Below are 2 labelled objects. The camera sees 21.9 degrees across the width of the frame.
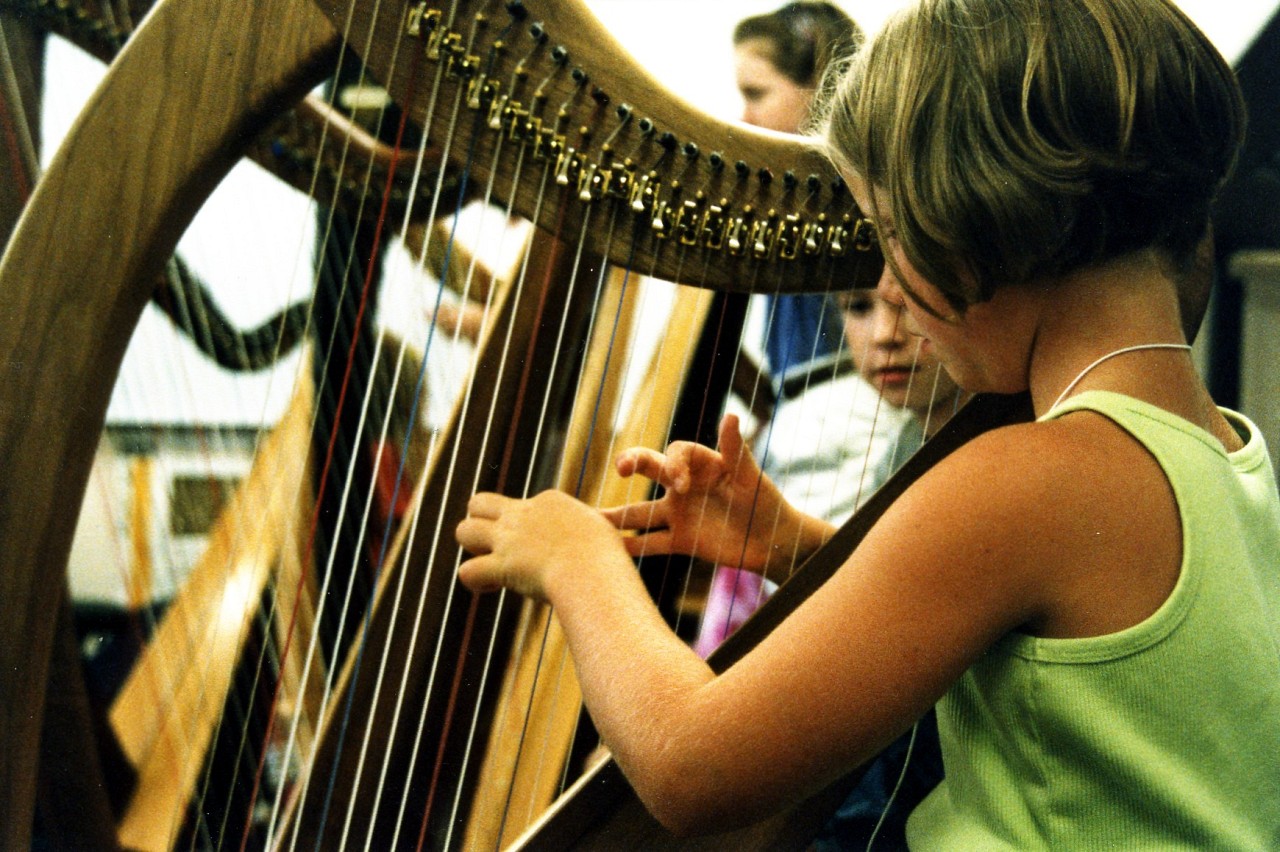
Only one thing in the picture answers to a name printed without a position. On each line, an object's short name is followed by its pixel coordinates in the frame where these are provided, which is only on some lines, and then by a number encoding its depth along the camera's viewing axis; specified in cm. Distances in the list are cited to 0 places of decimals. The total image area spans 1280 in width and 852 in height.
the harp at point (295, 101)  164
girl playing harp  157
